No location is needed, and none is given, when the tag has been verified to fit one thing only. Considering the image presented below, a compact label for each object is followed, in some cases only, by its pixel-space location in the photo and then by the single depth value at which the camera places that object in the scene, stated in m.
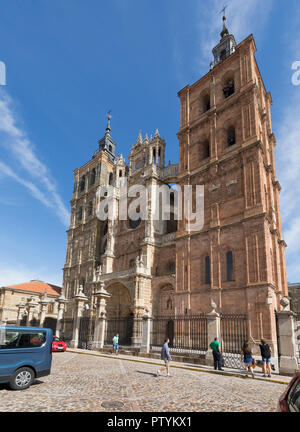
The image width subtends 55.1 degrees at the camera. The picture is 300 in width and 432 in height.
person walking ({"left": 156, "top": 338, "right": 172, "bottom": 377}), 10.28
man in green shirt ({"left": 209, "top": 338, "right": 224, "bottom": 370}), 11.95
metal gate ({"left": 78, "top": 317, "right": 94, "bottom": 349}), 21.19
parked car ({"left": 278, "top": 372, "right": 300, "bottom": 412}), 2.76
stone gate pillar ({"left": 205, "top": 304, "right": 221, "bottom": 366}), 13.89
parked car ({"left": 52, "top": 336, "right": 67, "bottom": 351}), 18.52
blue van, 7.19
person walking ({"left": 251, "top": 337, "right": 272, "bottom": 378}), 10.84
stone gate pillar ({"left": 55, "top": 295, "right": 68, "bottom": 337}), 23.81
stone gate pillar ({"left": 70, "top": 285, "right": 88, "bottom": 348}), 21.79
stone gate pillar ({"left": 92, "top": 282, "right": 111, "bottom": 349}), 20.03
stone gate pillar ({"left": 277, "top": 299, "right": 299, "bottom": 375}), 11.27
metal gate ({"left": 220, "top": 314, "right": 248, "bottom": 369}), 18.54
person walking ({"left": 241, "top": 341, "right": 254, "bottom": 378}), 11.10
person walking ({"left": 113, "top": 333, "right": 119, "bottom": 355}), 17.45
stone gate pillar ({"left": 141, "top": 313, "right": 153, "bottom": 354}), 16.77
